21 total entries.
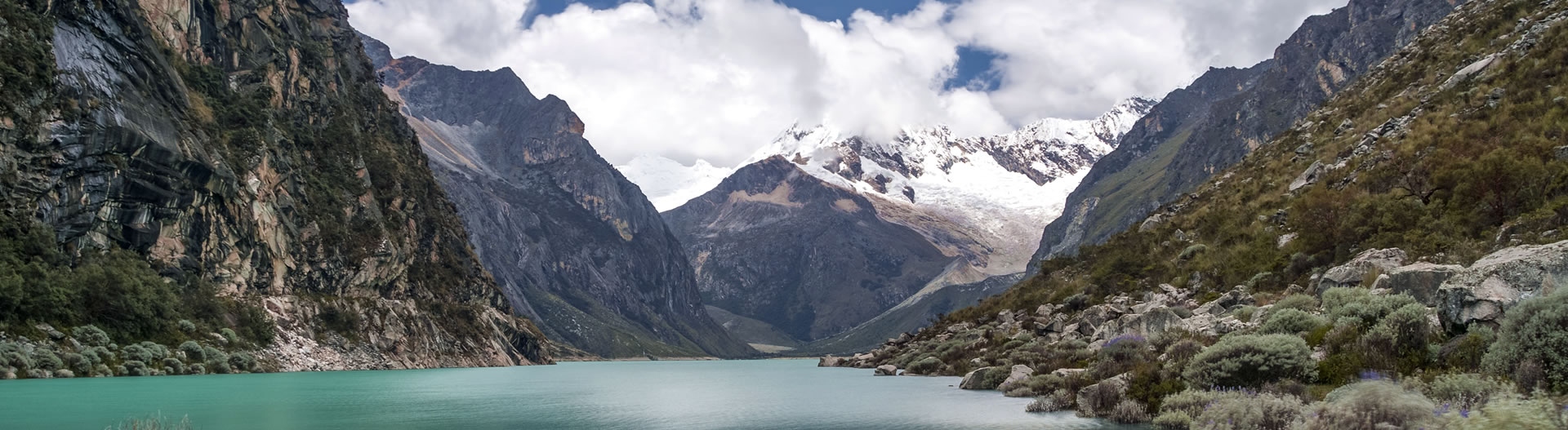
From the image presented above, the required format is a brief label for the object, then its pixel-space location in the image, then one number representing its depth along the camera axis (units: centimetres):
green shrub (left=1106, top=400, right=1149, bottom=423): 2316
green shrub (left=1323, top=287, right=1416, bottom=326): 2067
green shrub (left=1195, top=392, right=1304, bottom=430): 1717
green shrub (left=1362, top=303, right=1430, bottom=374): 1908
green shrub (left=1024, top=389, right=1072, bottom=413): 2716
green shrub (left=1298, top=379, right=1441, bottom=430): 1412
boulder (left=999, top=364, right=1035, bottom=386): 3641
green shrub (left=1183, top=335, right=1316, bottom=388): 2109
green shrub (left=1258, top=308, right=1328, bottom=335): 2417
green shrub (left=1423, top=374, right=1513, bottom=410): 1510
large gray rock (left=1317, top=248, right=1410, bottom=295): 2923
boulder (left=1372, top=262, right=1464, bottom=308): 2231
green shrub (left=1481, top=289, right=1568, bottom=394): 1513
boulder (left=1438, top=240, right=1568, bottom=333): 1767
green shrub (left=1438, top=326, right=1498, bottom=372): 1733
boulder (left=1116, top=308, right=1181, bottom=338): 3609
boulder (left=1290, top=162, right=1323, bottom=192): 4738
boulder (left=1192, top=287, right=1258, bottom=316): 3566
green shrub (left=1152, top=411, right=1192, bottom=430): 2019
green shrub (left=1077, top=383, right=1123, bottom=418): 2443
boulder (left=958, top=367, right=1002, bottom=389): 4105
